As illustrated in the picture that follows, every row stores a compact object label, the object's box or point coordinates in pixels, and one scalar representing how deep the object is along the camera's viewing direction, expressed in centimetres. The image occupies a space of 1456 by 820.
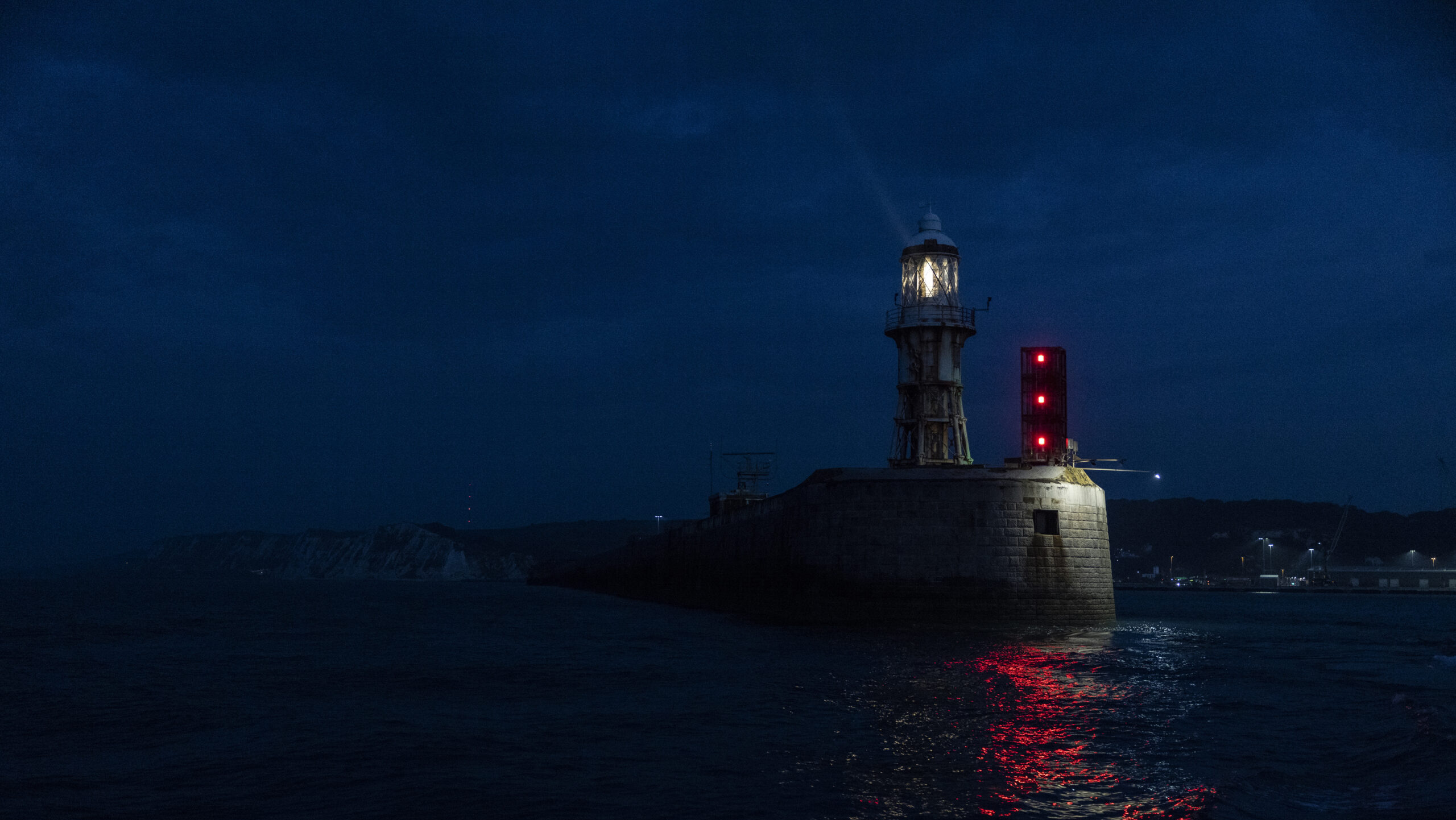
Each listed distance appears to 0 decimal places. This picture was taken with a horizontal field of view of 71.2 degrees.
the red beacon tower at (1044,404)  5188
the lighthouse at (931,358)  4559
